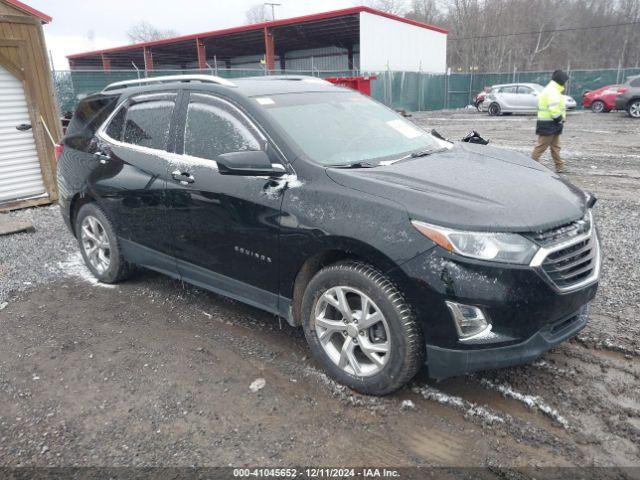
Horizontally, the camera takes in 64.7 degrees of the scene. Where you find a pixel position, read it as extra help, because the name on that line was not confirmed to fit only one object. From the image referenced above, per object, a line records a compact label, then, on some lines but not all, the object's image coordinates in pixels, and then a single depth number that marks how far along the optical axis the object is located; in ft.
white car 75.56
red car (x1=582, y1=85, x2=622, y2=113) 71.63
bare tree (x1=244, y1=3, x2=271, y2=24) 253.90
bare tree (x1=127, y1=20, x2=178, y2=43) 254.27
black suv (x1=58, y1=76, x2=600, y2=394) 8.50
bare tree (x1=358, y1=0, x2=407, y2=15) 198.06
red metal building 85.87
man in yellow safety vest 30.01
